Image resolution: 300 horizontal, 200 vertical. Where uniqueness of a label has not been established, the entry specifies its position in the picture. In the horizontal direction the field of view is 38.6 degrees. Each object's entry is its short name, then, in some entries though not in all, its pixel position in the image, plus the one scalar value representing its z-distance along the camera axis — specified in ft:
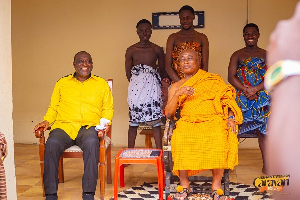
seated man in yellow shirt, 14.11
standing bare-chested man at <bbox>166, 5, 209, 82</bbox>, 16.80
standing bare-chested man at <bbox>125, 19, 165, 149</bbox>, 17.61
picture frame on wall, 22.27
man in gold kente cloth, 12.79
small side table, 13.14
